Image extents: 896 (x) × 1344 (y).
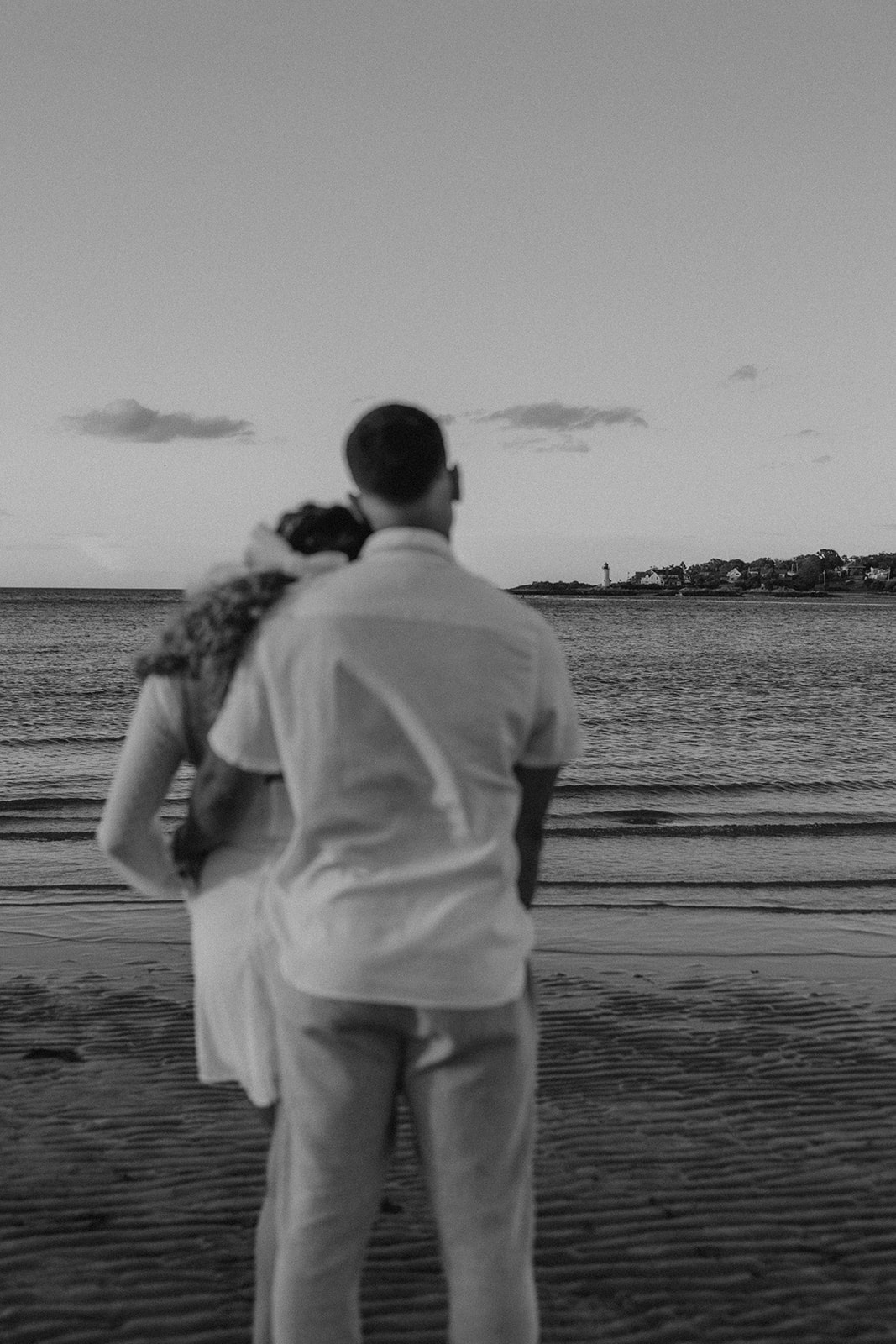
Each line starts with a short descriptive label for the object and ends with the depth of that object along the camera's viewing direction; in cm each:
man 205
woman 223
